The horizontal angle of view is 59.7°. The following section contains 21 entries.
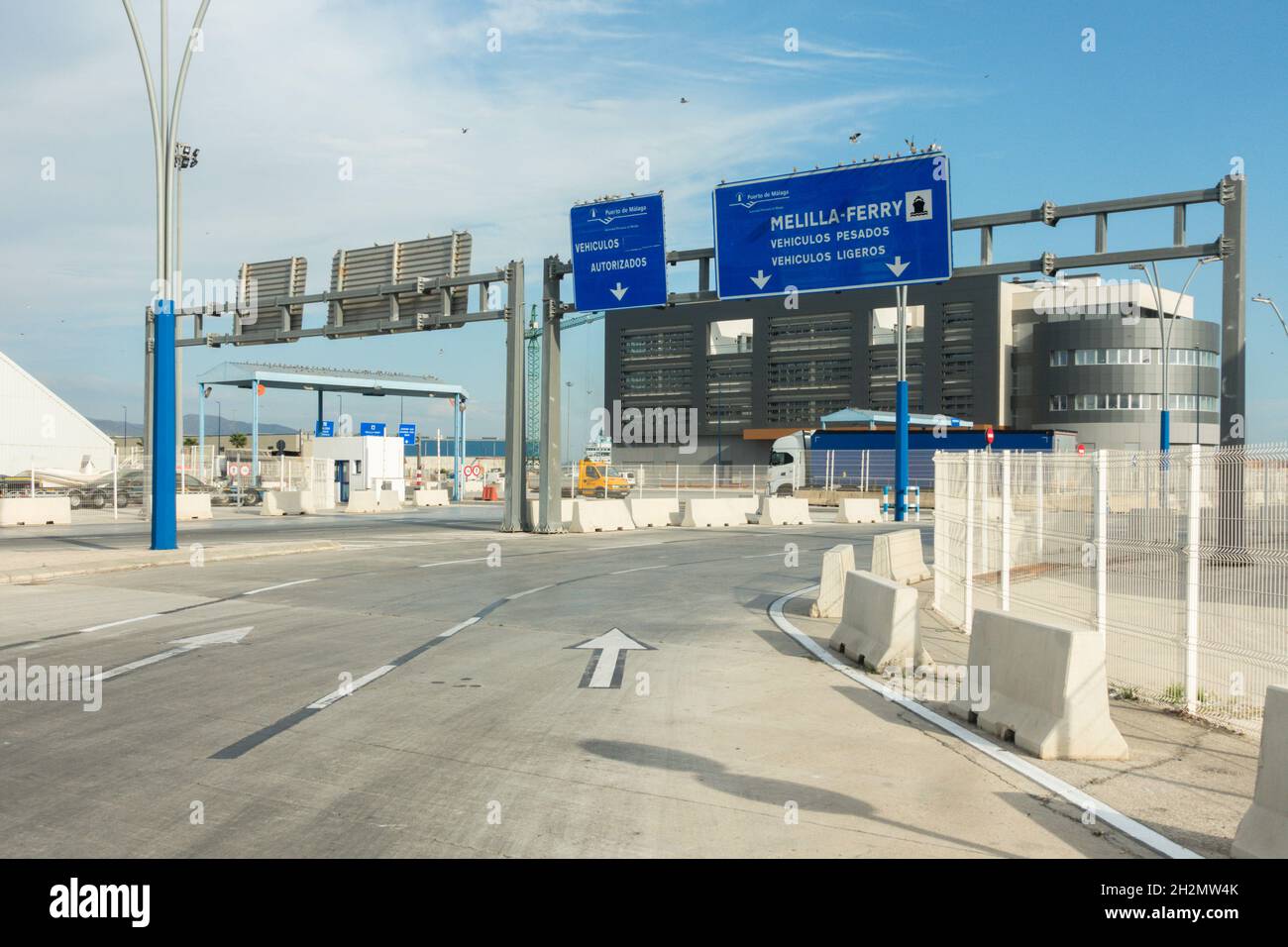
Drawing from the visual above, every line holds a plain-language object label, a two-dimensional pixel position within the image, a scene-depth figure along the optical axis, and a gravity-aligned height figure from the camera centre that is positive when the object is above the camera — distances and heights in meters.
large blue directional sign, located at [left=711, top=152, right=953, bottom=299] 22.91 +4.91
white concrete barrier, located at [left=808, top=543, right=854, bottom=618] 14.77 -1.72
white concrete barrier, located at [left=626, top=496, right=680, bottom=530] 37.72 -1.85
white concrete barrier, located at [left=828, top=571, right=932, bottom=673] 10.67 -1.67
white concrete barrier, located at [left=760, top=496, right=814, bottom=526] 40.38 -1.95
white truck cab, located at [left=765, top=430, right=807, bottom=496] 61.22 -0.60
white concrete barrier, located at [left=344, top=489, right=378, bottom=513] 44.91 -1.72
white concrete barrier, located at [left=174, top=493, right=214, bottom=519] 37.88 -1.57
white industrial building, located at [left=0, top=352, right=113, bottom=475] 61.91 +1.76
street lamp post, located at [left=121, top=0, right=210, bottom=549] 21.77 +2.48
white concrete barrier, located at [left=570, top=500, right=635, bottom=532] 34.41 -1.83
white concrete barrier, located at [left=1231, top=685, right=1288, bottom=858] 5.02 -1.57
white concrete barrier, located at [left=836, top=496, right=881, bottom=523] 42.41 -2.04
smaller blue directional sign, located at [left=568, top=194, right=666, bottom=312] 27.67 +5.16
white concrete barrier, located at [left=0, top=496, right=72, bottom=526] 32.84 -1.48
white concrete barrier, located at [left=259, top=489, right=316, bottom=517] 42.41 -1.67
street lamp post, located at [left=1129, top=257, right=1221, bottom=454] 42.27 +1.73
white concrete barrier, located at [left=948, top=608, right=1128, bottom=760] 7.31 -1.62
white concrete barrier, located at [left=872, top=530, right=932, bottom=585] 17.48 -1.63
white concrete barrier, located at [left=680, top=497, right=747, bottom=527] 38.53 -1.91
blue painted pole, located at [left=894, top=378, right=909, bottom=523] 39.03 +0.15
